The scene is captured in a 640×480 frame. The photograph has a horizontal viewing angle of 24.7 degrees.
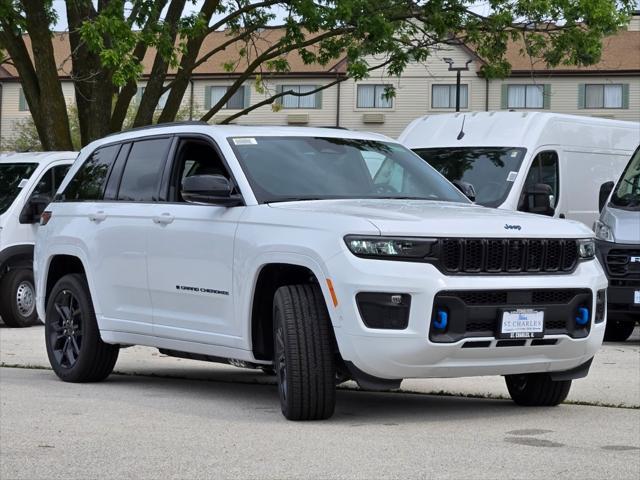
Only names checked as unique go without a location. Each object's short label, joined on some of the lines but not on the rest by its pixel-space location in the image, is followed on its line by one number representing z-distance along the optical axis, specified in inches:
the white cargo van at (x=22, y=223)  685.9
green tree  922.7
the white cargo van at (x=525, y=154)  671.8
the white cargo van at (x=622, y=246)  599.2
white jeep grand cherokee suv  319.6
